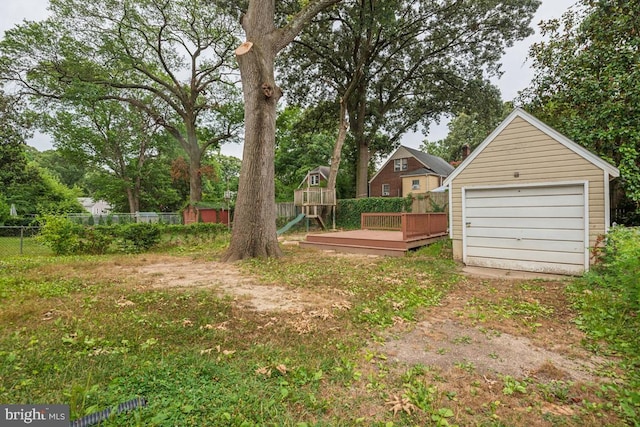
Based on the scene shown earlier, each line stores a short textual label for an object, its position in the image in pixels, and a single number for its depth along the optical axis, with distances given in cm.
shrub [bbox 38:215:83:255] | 857
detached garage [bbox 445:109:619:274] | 561
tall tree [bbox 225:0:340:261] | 759
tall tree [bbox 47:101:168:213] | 2112
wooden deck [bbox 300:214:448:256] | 864
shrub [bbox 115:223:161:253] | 939
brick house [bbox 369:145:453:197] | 2402
